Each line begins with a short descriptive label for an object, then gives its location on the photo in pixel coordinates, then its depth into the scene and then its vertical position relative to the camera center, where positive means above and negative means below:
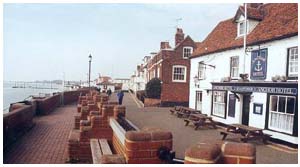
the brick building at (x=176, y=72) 25.30 +0.75
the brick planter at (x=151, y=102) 24.96 -1.91
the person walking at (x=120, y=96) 22.33 -1.29
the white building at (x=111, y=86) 54.69 -1.34
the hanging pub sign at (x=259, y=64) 11.95 +0.80
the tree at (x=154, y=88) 24.72 -0.69
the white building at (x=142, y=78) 42.91 +0.31
